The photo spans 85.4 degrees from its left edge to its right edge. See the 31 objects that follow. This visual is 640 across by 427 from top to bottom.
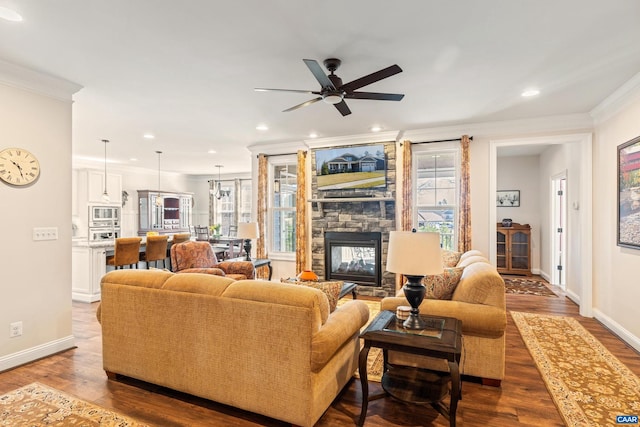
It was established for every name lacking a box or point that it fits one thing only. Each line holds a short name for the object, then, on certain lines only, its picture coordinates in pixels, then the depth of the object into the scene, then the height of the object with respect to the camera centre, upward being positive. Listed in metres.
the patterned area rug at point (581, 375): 2.35 -1.34
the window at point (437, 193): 5.56 +0.33
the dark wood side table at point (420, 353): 2.03 -0.85
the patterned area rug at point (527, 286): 5.94 -1.35
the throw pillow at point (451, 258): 4.32 -0.58
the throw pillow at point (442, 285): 2.89 -0.60
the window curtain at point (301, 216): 6.23 -0.06
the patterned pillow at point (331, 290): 2.49 -0.56
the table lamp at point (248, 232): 5.66 -0.32
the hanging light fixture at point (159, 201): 9.28 +0.30
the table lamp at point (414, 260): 2.29 -0.31
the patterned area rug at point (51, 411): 2.24 -1.37
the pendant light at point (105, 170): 6.23 +1.01
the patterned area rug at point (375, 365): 2.85 -1.35
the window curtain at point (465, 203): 5.15 +0.15
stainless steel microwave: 8.27 -0.09
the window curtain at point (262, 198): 6.57 +0.27
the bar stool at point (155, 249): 5.85 -0.63
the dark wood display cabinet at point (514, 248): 7.45 -0.77
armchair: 5.00 -0.74
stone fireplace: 5.71 -0.30
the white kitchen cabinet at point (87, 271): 5.39 -0.93
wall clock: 3.04 +0.41
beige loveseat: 2.61 -0.82
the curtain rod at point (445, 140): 5.24 +1.14
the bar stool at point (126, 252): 5.29 -0.63
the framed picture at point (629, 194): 3.48 +0.20
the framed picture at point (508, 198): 7.77 +0.33
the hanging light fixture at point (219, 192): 9.93 +0.60
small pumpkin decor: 3.98 -0.74
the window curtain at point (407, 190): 5.54 +0.36
